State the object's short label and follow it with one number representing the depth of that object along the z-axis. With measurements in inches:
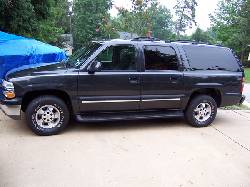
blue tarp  250.5
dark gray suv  178.5
